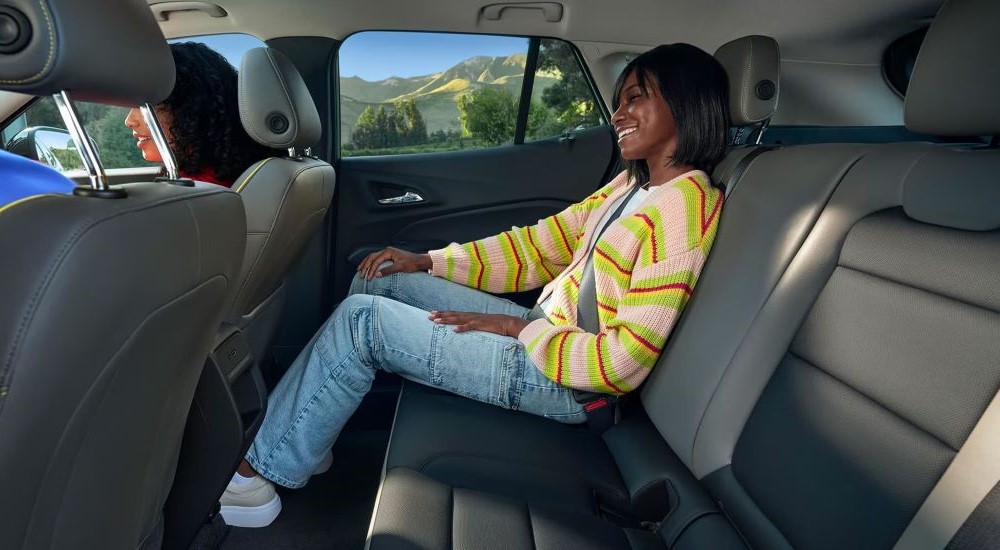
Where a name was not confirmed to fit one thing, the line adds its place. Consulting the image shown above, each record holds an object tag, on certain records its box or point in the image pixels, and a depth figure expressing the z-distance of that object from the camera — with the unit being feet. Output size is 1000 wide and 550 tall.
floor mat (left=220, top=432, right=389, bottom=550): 5.11
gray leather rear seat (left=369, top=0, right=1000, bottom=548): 2.69
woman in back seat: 4.39
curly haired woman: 5.47
